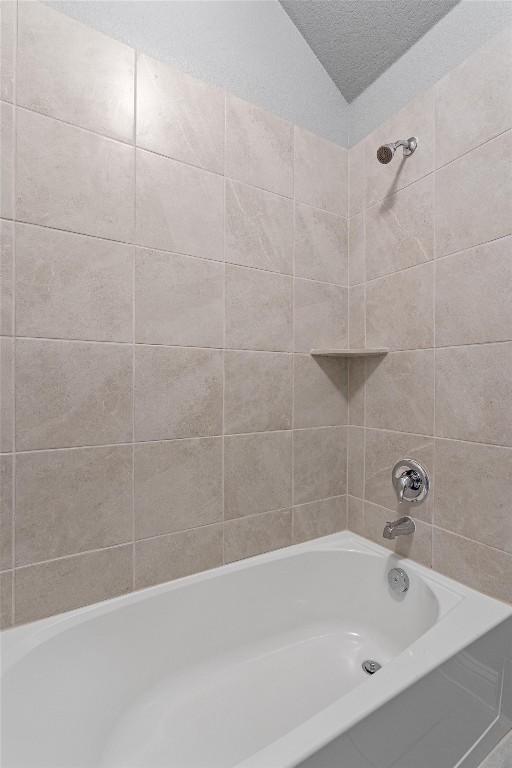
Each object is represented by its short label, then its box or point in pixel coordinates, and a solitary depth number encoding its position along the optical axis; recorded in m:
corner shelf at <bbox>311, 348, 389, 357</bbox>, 1.46
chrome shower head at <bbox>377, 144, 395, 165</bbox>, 1.33
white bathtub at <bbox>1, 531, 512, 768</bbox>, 0.85
